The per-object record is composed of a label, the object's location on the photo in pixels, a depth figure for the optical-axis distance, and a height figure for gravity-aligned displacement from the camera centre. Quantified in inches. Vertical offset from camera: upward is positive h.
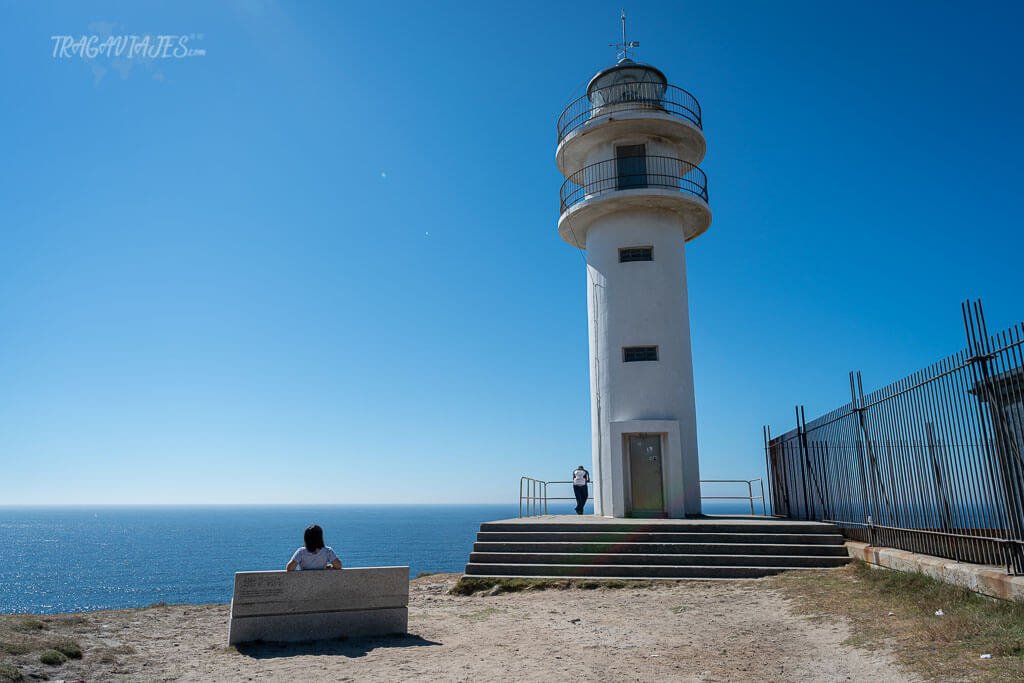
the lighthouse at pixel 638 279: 669.9 +235.6
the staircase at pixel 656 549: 465.7 -32.9
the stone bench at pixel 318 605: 288.8 -44.1
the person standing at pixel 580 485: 813.9 +22.7
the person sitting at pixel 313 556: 301.7 -23.5
